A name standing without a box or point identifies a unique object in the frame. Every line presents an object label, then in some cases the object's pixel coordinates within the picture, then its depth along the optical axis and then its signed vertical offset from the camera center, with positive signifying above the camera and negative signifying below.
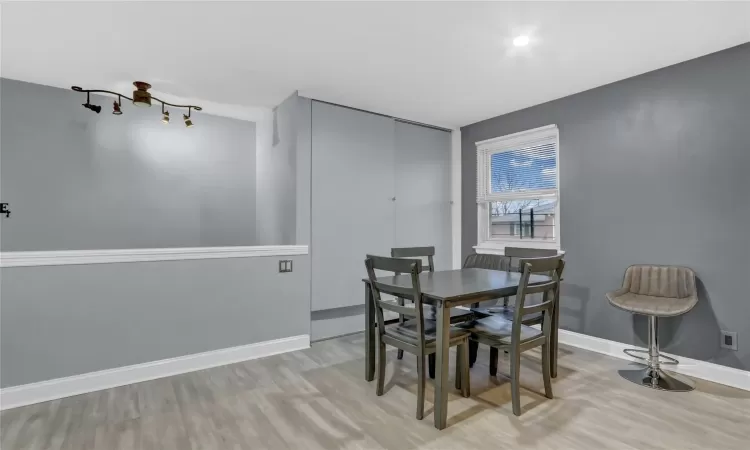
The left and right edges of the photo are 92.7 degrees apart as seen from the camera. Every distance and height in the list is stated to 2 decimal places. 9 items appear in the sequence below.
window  3.75 +0.41
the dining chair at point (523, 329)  2.11 -0.68
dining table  2.01 -0.40
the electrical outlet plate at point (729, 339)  2.56 -0.82
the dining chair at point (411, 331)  2.08 -0.67
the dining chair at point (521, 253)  3.08 -0.24
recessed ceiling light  2.43 +1.29
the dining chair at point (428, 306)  2.55 -0.63
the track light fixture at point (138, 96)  3.03 +1.13
